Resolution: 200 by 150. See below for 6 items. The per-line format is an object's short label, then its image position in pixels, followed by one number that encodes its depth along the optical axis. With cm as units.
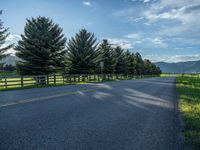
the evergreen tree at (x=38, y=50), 1714
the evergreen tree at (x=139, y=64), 5114
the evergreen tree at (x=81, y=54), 2326
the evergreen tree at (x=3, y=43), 1557
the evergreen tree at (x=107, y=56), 2934
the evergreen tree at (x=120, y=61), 3405
